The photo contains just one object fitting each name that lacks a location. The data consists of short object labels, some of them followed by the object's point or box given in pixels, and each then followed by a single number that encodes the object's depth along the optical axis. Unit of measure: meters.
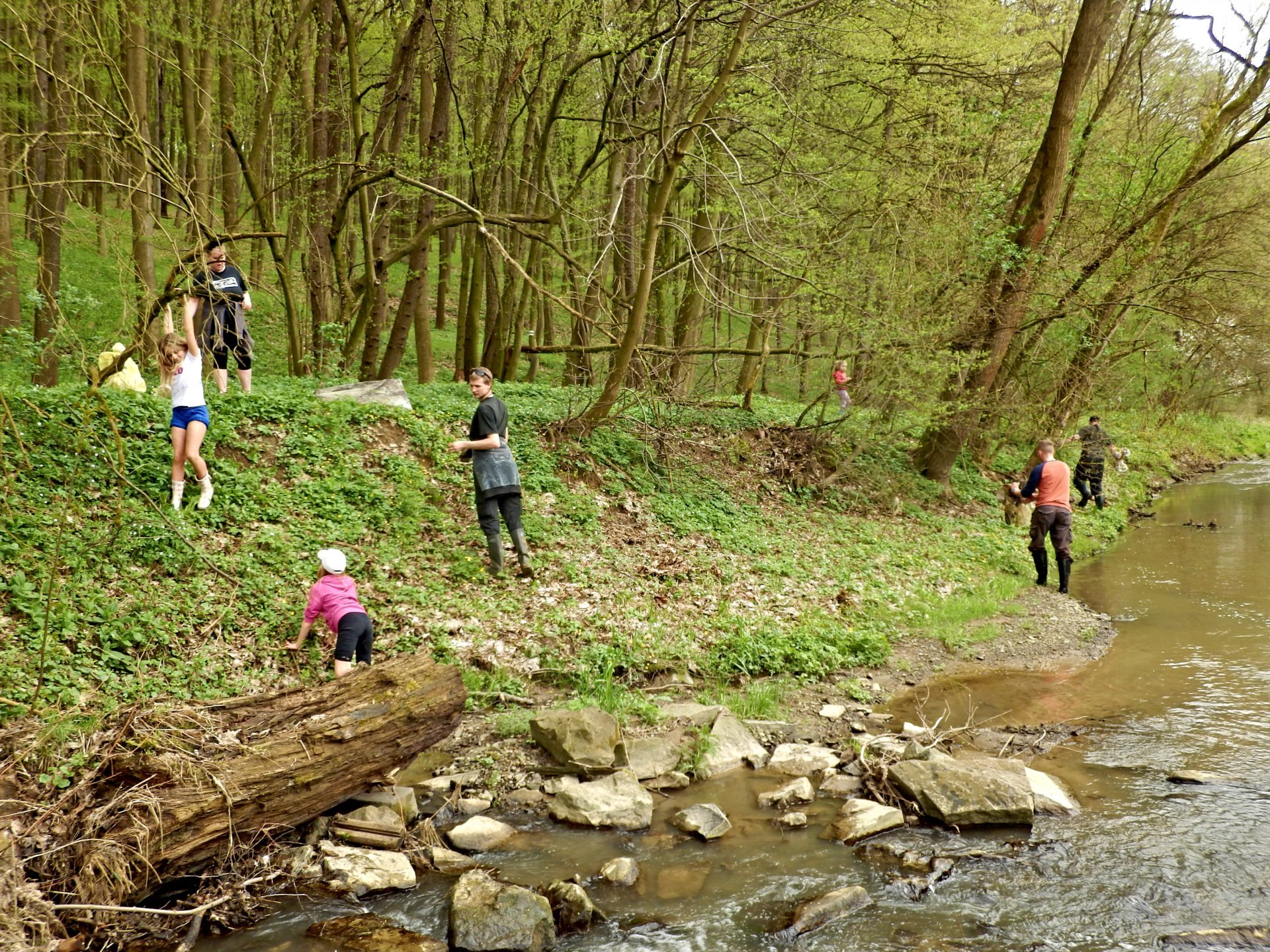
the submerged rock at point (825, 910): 4.45
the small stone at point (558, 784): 5.86
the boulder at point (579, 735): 6.08
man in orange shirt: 11.65
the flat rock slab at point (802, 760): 6.36
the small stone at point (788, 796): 5.82
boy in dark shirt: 8.57
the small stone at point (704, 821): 5.40
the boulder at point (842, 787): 5.99
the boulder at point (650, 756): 6.18
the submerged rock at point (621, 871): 4.86
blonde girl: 7.66
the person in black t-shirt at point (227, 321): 9.02
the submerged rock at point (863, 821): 5.38
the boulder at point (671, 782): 6.09
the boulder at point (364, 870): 4.68
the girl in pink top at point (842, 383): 14.23
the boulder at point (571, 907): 4.46
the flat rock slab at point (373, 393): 10.95
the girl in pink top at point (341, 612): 6.49
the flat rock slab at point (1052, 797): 5.64
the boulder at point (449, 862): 4.96
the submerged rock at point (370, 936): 4.22
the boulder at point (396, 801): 5.30
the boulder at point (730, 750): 6.36
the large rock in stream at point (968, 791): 5.45
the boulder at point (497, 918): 4.23
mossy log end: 4.39
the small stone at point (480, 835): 5.20
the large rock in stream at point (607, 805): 5.52
